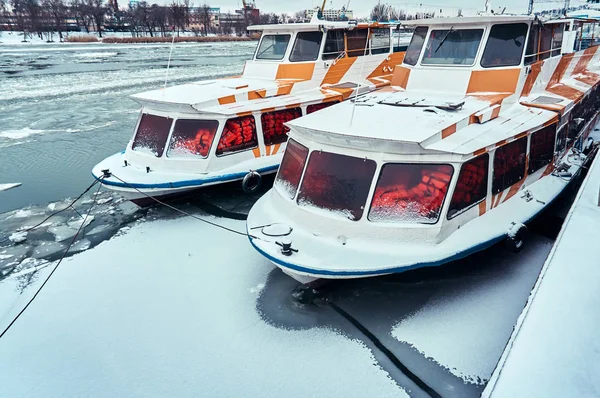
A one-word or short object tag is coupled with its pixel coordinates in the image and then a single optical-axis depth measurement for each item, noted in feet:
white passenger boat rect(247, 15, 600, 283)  13.73
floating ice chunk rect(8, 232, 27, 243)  20.24
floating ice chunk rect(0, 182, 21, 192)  25.93
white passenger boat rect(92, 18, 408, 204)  21.59
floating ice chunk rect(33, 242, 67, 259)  19.10
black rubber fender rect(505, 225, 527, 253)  14.56
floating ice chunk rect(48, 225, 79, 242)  20.57
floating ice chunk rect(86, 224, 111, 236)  21.08
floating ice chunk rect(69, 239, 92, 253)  19.45
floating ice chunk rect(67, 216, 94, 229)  21.73
